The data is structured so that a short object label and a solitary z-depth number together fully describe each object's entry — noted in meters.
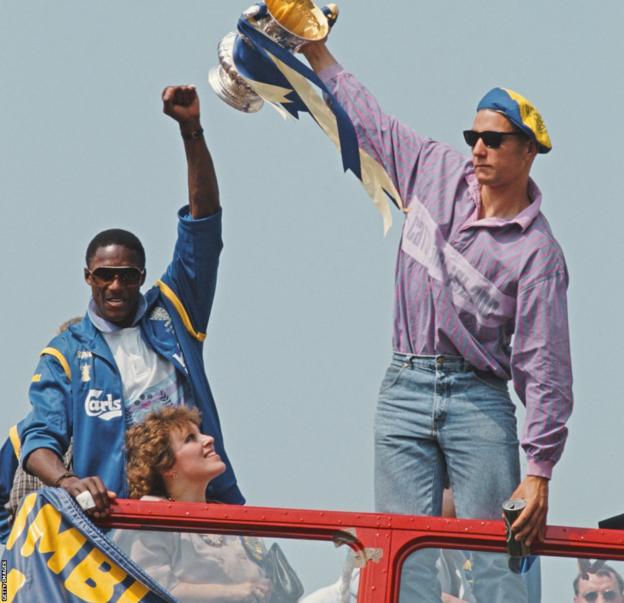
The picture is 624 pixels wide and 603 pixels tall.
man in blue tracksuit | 14.40
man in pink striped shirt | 13.23
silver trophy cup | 14.59
